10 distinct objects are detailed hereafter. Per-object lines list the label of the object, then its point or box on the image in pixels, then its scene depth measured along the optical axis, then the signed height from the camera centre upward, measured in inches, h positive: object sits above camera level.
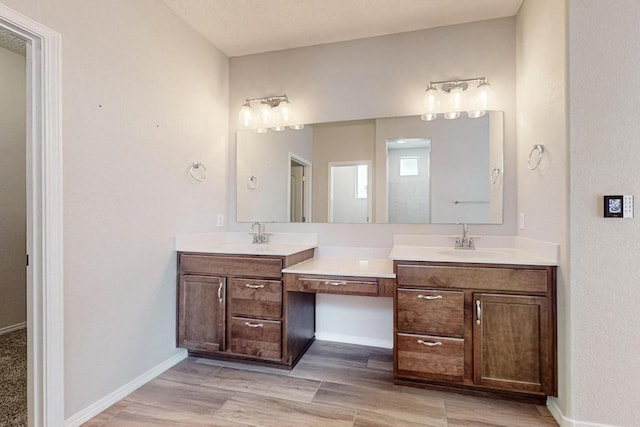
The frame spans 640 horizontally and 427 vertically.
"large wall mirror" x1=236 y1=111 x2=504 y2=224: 97.9 +13.3
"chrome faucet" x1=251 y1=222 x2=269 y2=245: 112.0 -7.9
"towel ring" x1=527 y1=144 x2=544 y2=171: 78.7 +14.6
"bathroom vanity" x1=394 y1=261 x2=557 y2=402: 72.1 -27.5
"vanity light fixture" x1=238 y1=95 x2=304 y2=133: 114.7 +35.5
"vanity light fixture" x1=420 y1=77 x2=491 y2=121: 96.6 +34.8
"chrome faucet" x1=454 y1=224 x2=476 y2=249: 95.3 -9.1
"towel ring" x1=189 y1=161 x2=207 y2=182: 103.4 +13.7
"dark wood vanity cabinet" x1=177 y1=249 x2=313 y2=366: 88.9 -26.9
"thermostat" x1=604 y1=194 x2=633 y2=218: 62.0 +1.0
